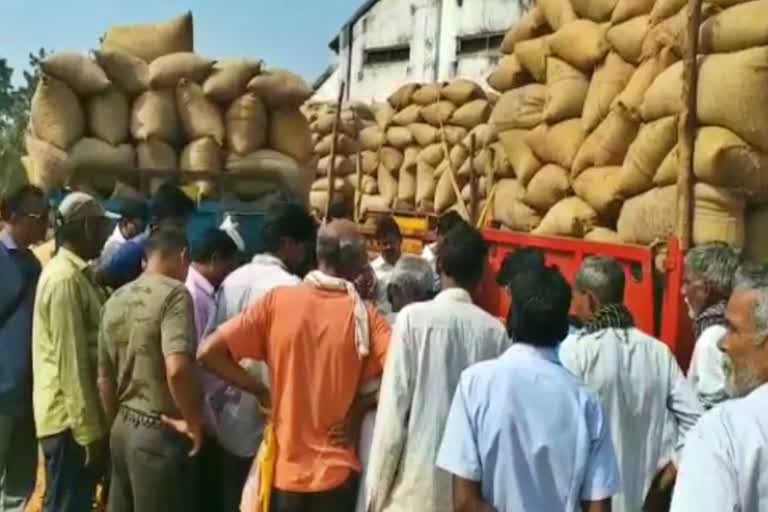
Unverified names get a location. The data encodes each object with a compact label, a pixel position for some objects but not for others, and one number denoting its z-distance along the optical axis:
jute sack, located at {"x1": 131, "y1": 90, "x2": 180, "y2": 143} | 8.83
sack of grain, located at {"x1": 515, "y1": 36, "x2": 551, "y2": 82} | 6.77
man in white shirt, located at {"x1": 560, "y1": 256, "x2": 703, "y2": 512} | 3.55
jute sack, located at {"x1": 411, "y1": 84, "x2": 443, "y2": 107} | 12.49
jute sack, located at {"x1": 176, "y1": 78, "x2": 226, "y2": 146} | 8.98
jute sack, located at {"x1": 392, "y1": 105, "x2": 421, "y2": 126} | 12.70
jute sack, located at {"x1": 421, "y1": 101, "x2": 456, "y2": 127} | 12.12
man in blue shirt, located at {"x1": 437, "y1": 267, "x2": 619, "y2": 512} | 2.88
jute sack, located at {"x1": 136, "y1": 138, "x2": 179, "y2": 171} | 8.86
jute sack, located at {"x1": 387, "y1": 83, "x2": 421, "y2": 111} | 12.91
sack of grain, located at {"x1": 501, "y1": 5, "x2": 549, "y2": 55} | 7.10
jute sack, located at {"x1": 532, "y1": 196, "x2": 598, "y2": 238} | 5.86
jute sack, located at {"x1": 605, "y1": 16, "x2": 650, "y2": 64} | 5.66
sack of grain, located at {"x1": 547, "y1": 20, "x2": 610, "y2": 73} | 6.09
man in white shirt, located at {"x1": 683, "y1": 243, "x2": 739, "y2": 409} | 3.61
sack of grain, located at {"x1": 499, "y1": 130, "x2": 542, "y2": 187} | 6.69
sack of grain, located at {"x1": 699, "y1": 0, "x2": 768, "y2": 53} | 4.89
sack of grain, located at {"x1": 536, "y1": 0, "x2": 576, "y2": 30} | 6.63
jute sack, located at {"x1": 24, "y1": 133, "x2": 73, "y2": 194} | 8.66
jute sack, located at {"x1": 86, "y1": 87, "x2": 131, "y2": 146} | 8.86
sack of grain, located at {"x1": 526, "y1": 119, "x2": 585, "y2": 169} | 6.25
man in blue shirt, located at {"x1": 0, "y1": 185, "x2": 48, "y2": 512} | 4.86
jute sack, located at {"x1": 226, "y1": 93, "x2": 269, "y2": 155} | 9.09
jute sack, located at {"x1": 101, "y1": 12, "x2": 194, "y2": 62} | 9.55
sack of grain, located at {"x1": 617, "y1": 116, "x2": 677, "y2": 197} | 5.18
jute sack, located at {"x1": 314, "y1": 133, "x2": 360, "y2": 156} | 15.32
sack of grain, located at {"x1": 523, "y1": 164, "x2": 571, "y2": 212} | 6.31
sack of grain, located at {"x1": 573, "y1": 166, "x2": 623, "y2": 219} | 5.64
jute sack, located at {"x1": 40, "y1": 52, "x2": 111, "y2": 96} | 8.76
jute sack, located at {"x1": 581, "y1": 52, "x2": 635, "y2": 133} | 5.92
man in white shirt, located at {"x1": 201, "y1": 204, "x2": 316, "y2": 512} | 4.16
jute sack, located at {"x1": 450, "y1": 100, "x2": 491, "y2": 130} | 11.74
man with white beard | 1.93
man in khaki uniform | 3.90
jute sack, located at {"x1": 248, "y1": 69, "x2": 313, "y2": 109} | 9.21
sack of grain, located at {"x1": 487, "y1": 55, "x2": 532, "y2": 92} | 7.18
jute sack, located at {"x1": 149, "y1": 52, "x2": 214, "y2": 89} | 8.98
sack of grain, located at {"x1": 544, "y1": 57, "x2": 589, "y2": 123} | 6.30
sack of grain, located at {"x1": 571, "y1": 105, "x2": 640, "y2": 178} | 5.64
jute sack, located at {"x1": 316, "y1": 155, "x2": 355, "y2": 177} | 15.33
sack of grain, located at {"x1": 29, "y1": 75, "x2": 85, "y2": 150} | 8.74
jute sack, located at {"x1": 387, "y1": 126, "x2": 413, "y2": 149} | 12.79
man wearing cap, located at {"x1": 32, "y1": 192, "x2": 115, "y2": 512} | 4.39
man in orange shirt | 3.66
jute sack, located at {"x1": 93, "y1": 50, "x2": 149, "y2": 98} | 8.98
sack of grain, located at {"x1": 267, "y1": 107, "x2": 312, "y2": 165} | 9.34
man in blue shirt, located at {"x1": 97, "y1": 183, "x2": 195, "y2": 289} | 4.52
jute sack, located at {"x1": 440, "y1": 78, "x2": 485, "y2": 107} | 12.03
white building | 19.55
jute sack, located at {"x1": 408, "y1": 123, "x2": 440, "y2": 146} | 12.30
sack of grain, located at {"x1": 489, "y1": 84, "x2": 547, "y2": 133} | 6.82
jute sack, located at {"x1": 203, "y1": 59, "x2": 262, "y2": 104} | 9.01
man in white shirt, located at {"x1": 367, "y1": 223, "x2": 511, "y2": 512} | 3.51
